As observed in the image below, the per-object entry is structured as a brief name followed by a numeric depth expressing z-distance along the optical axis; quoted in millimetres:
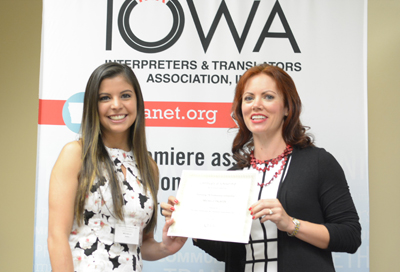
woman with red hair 1750
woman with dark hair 1734
